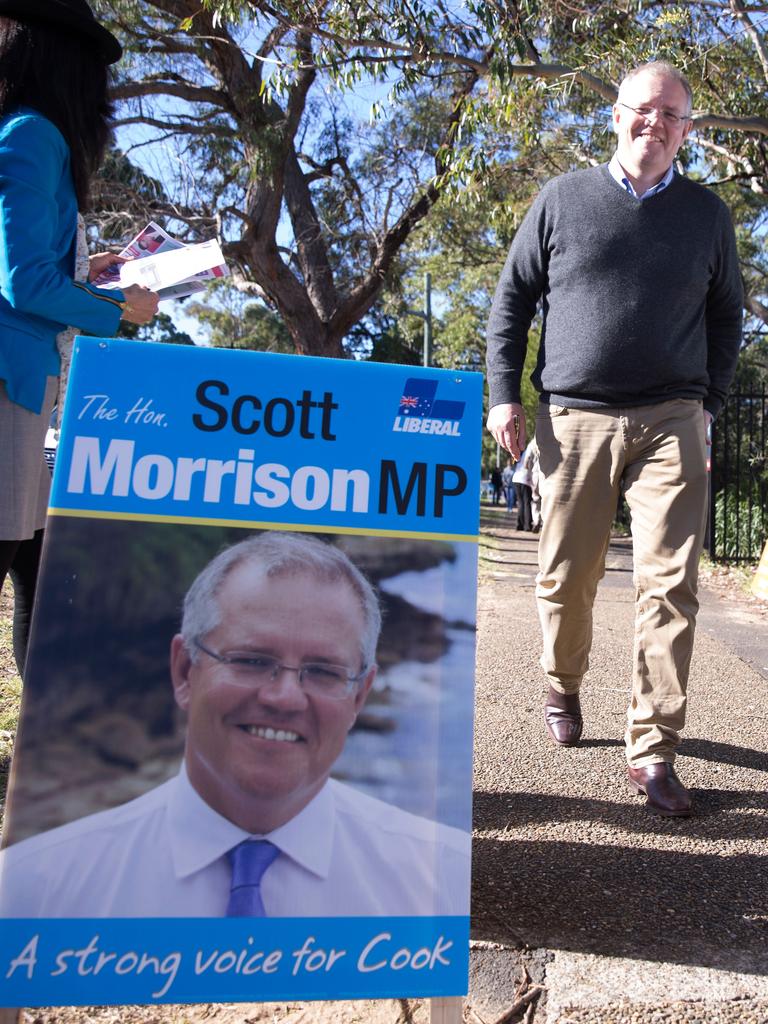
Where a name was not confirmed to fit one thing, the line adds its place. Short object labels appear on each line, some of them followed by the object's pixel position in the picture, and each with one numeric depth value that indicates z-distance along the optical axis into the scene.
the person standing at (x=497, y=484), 37.27
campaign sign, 1.51
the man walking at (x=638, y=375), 2.97
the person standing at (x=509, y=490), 30.10
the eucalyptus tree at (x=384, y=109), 8.54
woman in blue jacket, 2.09
